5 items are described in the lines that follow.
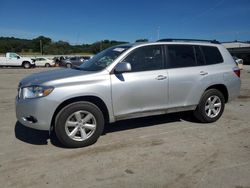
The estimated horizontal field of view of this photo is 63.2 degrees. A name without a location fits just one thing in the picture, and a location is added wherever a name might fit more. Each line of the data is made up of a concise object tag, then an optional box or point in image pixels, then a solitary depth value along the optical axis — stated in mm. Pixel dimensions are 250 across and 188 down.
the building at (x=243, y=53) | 33757
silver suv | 3378
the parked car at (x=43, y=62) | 30152
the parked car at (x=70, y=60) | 26821
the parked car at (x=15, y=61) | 25751
